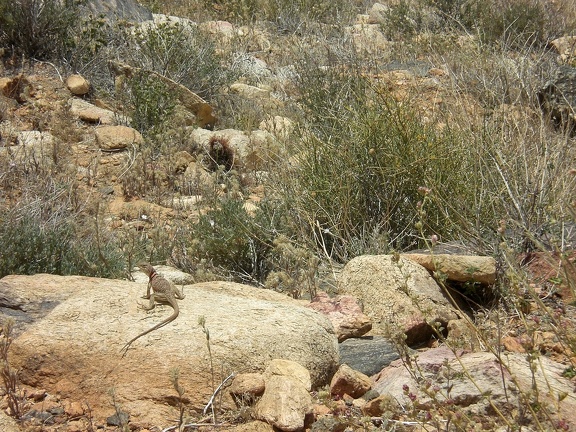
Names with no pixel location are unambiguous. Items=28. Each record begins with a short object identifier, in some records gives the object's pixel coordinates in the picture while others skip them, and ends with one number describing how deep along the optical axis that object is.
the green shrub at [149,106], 7.83
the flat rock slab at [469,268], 4.18
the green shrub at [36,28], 8.32
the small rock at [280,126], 6.42
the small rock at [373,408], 2.85
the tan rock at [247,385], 2.86
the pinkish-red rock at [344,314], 3.78
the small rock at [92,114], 7.91
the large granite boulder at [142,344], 2.89
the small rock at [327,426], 2.72
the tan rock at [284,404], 2.71
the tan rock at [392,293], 3.84
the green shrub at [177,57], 8.66
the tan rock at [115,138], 7.45
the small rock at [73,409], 2.86
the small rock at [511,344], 3.56
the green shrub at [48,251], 4.45
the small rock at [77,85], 8.26
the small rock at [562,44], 10.04
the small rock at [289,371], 2.91
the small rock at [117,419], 2.71
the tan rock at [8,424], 2.61
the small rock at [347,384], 3.12
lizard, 3.13
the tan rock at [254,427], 2.70
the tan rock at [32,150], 6.45
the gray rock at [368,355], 3.43
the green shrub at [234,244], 5.14
